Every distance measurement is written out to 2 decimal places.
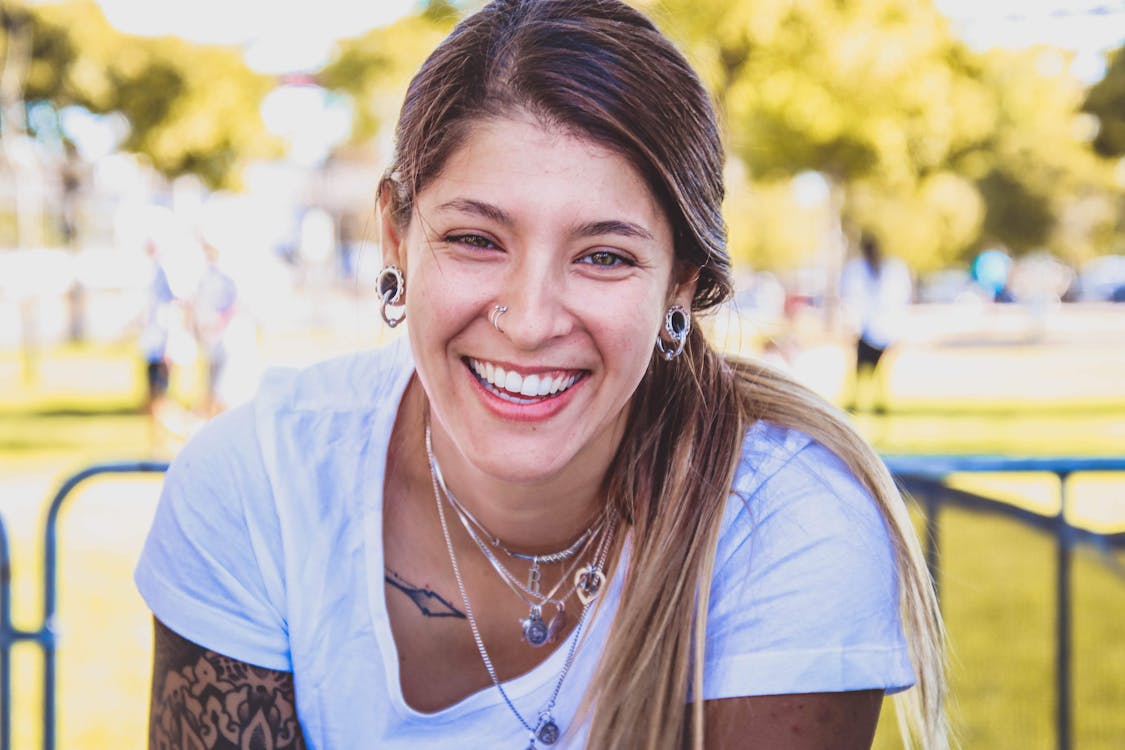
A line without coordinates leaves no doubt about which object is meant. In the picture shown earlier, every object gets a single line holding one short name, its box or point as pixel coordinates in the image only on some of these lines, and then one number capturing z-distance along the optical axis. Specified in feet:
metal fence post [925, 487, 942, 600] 12.22
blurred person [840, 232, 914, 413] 42.09
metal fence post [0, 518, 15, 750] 10.11
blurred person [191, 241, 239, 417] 31.53
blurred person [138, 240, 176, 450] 32.55
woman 5.77
